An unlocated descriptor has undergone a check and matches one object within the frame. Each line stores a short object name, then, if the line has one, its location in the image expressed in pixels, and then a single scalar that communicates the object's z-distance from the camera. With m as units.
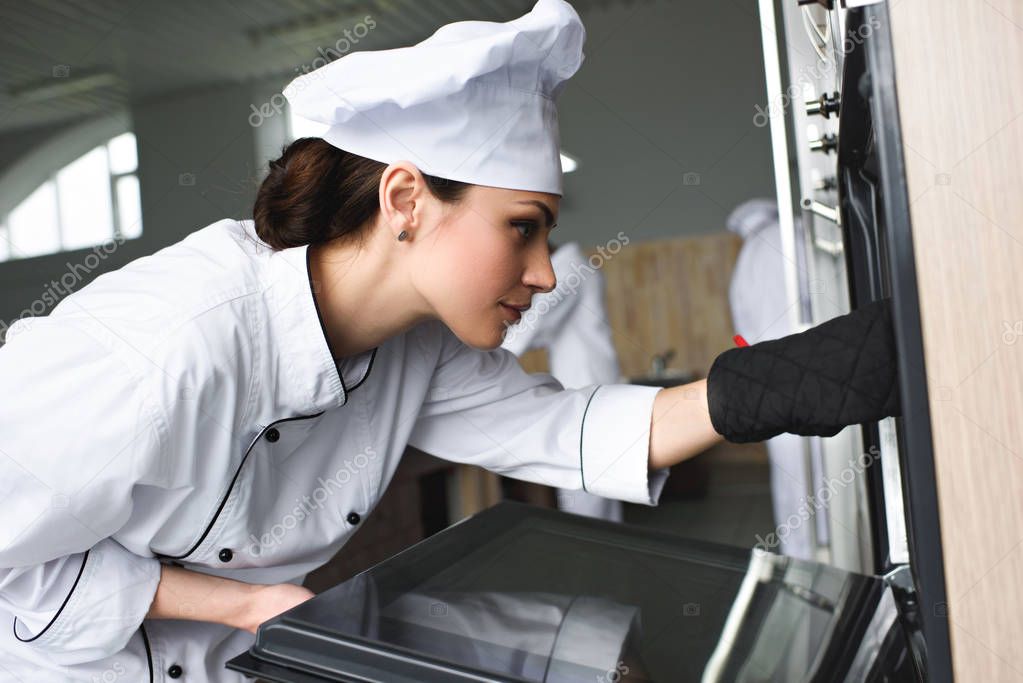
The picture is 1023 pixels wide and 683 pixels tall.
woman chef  0.74
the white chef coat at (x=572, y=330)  2.89
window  4.55
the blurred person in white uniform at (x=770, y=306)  2.38
